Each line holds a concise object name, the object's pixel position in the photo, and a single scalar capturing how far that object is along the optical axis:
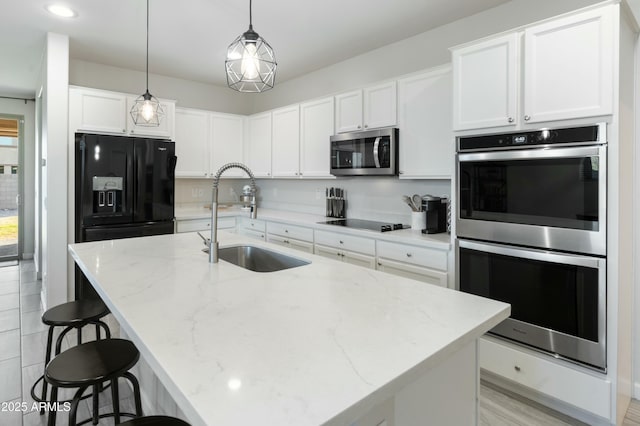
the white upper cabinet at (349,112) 3.53
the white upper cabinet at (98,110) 3.58
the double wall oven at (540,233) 1.92
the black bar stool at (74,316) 1.91
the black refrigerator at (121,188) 3.51
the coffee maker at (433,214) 2.97
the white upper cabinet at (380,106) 3.22
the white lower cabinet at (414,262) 2.61
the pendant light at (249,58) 1.68
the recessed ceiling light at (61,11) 2.88
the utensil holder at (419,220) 3.04
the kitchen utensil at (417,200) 3.23
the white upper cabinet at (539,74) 1.88
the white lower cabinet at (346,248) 3.11
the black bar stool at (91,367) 1.36
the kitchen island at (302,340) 0.74
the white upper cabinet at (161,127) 3.91
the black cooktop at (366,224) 3.17
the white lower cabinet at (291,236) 3.75
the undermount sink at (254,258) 2.25
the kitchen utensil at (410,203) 3.13
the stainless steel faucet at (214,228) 1.90
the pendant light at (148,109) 2.79
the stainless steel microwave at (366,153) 3.21
